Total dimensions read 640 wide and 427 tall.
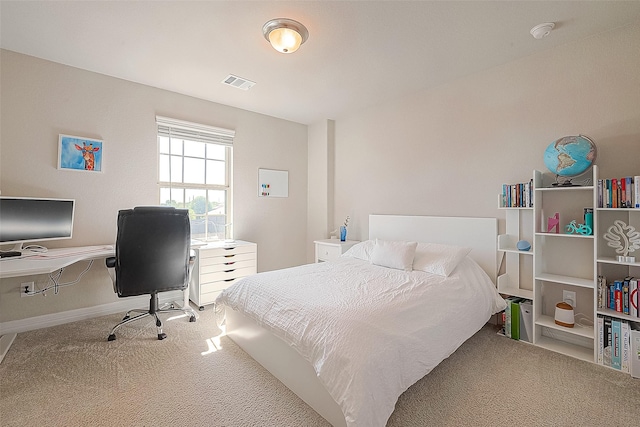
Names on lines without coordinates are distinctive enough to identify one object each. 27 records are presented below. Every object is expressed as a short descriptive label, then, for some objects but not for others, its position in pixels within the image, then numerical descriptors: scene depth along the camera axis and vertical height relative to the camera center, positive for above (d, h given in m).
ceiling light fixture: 2.18 +1.40
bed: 1.44 -0.64
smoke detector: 2.21 +1.45
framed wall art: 2.89 +0.62
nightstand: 3.92 -0.45
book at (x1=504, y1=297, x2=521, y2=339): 2.57 -0.89
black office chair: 2.50 -0.36
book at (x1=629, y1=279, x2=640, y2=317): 2.04 -0.56
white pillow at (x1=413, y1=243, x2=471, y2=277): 2.61 -0.39
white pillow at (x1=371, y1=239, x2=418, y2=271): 2.81 -0.38
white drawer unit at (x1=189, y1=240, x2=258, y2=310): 3.32 -0.64
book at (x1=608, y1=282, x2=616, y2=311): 2.15 -0.58
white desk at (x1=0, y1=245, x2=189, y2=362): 2.06 -0.38
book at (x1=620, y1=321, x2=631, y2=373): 2.03 -0.91
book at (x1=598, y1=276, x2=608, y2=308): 2.19 -0.56
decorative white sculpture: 2.14 -0.15
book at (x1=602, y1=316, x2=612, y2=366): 2.11 -0.91
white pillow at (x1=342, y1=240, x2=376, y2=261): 3.30 -0.40
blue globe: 2.23 +0.49
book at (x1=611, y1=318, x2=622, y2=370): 2.07 -0.91
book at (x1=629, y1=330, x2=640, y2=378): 1.99 -0.94
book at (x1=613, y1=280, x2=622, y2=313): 2.12 -0.57
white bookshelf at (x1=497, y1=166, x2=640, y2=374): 2.23 -0.38
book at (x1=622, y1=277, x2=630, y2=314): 2.08 -0.56
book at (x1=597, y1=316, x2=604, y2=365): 2.14 -0.91
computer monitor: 2.43 -0.05
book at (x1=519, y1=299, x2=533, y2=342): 2.51 -0.90
